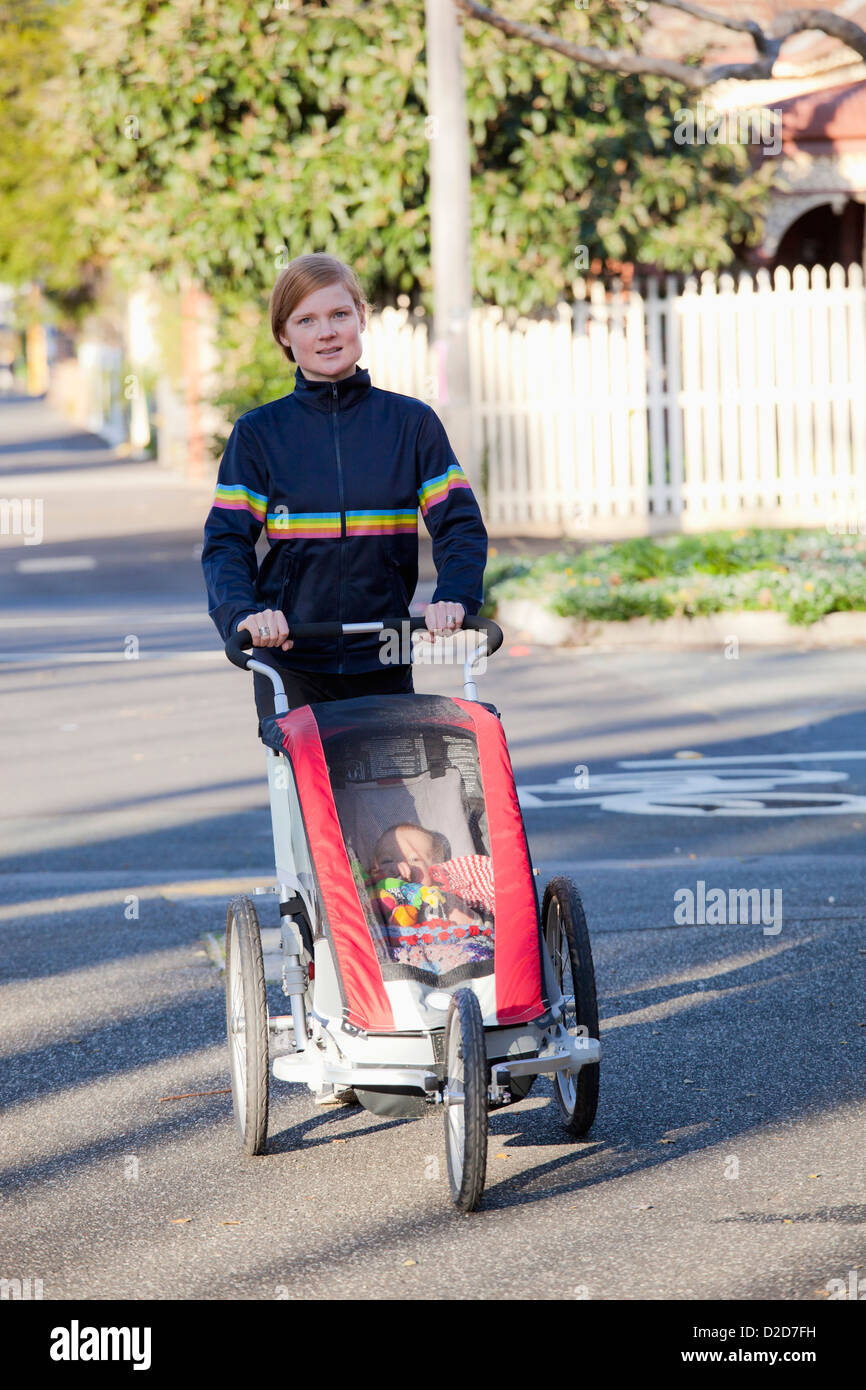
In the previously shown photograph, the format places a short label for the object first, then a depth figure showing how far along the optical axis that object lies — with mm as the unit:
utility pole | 13609
